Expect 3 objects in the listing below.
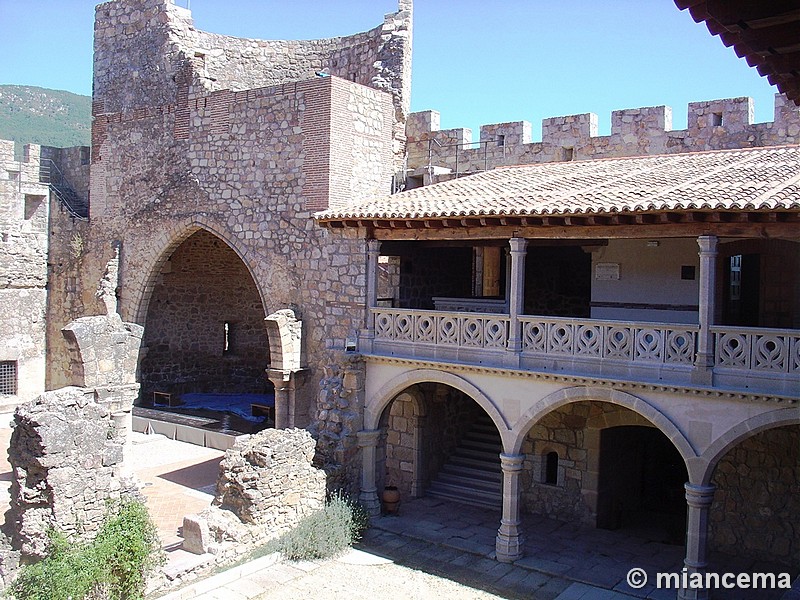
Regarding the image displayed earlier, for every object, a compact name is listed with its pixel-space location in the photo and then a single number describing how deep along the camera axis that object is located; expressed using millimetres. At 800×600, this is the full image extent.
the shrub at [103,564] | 9281
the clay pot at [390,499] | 14398
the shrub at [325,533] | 12305
